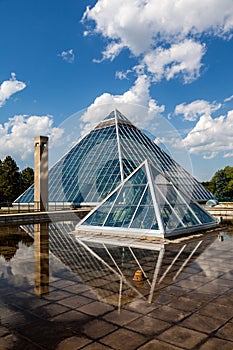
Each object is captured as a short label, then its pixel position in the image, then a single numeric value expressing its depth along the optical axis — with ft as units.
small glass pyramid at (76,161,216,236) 50.06
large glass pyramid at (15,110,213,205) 115.75
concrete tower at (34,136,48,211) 107.34
